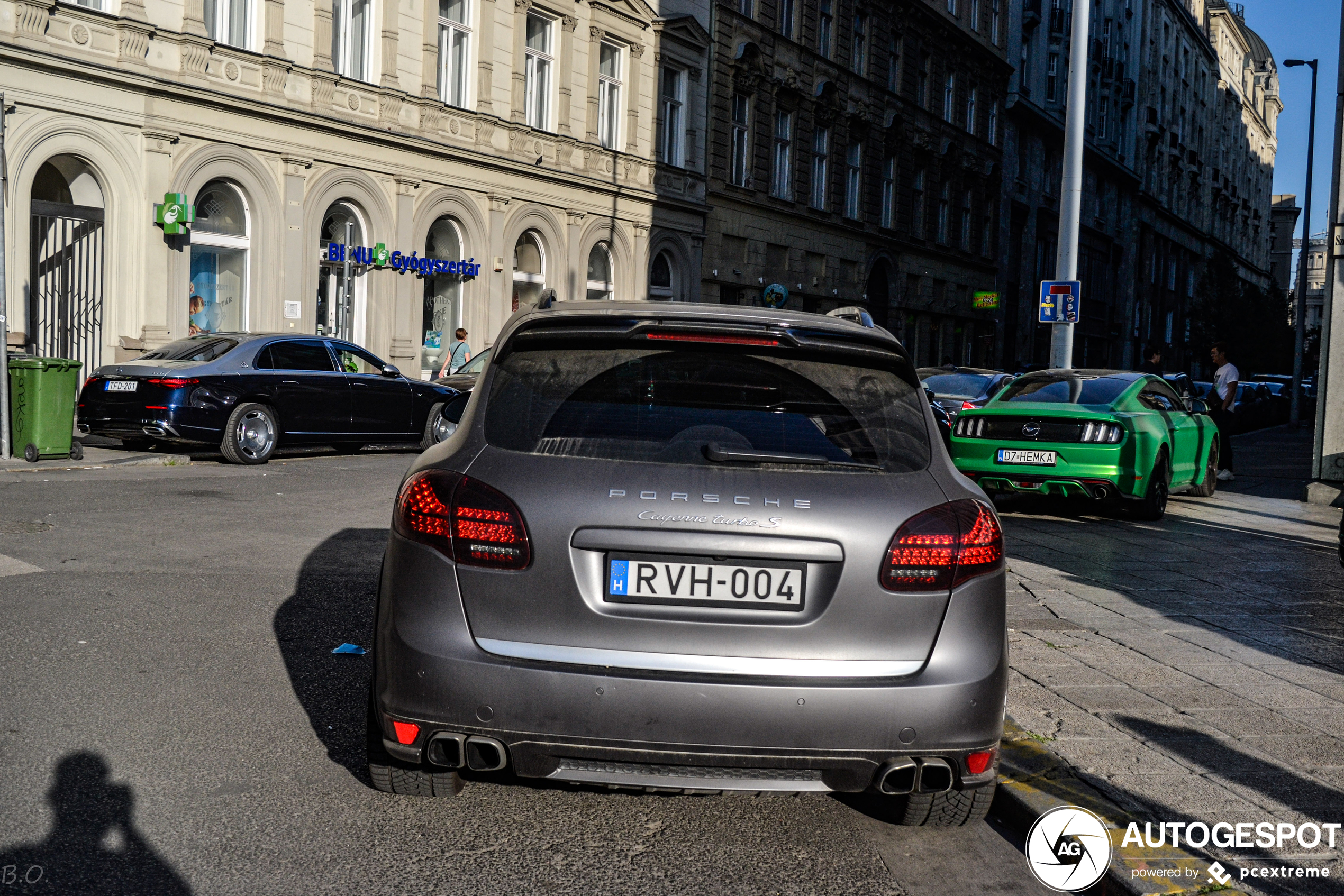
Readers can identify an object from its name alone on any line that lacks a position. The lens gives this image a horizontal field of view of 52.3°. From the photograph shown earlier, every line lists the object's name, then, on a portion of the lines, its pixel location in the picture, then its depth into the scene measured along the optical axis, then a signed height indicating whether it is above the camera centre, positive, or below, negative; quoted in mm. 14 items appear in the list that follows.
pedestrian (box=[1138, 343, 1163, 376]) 21453 +495
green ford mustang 12281 -486
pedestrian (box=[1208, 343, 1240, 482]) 18469 -97
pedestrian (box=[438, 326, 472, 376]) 27828 +49
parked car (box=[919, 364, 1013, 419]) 20281 -26
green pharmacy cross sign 21844 +2154
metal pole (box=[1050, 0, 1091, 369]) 19062 +3038
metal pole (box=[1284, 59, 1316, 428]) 42375 +2575
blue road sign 18531 +1170
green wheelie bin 14789 -685
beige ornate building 20953 +3654
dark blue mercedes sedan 15750 -535
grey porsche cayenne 3490 -622
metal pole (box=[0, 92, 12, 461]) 14672 -574
